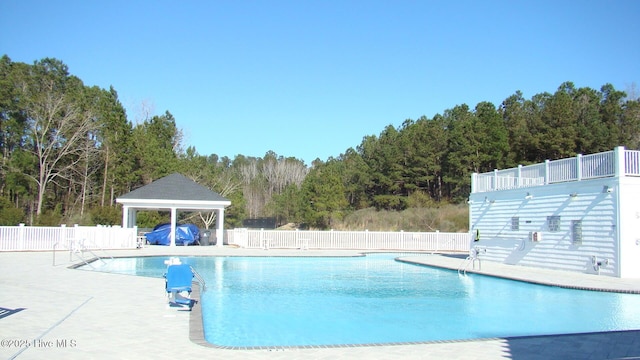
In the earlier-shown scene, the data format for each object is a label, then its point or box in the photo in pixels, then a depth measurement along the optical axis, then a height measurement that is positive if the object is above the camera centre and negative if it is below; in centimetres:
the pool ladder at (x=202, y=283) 1264 -168
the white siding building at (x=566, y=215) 1525 +11
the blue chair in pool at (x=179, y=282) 925 -119
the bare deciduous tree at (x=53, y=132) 3500 +529
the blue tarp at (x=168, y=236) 2958 -124
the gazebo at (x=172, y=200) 2759 +68
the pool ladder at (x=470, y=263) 1780 -165
